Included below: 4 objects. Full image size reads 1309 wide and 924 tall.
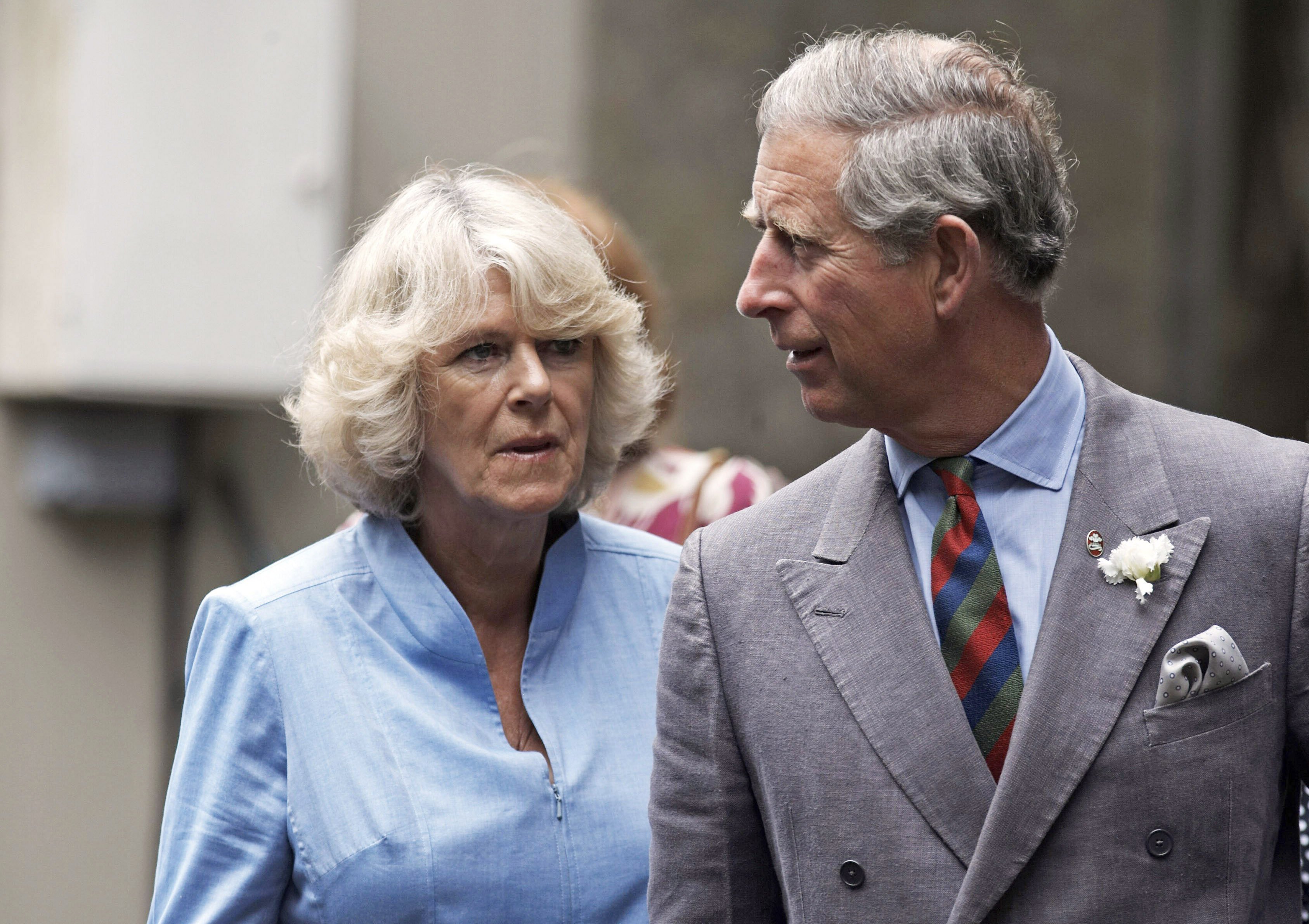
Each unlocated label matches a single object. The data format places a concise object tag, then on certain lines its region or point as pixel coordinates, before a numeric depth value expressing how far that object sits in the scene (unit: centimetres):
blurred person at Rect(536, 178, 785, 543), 702
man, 383
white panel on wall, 905
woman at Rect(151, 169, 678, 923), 505
